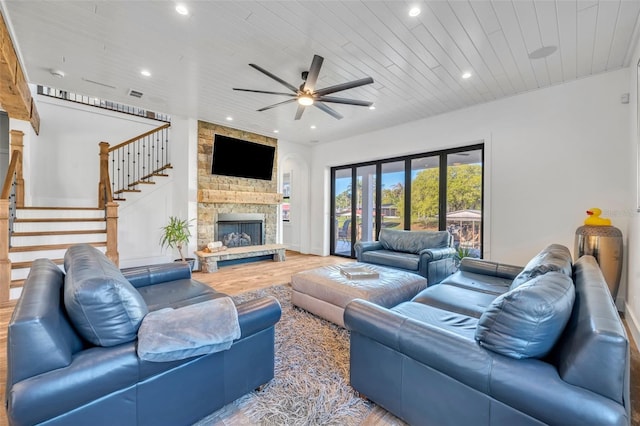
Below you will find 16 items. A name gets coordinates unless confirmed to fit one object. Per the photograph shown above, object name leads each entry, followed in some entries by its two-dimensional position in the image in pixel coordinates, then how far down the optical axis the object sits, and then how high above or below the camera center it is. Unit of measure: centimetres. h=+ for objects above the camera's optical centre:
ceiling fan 279 +140
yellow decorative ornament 320 -4
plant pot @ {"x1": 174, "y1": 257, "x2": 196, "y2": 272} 513 -87
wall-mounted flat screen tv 564 +122
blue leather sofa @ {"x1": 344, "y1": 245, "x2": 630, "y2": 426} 96 -62
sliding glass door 480 +36
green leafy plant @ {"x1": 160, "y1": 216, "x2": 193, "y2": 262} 472 -34
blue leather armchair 384 -59
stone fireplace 548 +29
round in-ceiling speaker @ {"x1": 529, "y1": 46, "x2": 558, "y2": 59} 292 +178
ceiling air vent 402 +179
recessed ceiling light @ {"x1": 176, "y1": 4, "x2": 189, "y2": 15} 234 +176
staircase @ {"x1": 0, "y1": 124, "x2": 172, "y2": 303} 337 -9
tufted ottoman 258 -74
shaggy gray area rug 159 -114
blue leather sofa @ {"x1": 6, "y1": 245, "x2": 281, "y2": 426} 104 -67
